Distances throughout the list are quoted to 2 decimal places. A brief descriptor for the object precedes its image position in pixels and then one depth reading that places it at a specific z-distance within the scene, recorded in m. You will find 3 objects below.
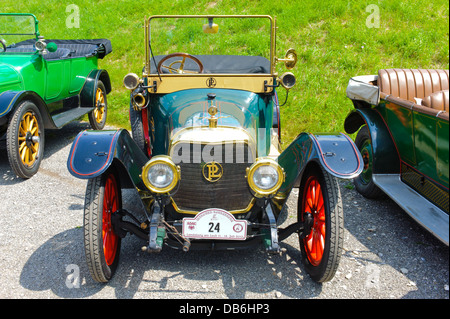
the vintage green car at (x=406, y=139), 2.78
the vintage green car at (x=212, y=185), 2.35
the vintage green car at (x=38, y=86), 4.29
